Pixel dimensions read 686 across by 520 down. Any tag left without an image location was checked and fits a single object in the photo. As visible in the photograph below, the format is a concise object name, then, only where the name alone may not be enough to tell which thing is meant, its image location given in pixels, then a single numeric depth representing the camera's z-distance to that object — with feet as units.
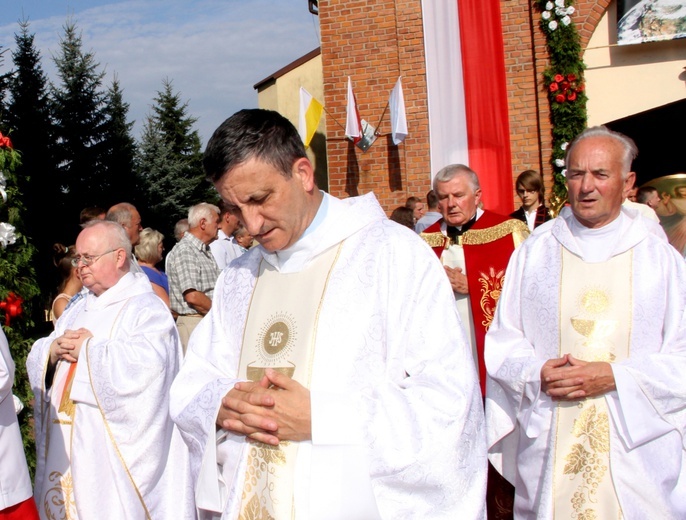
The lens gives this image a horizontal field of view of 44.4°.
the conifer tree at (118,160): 84.23
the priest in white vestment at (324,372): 7.80
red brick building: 34.09
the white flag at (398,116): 33.68
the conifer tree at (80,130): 79.61
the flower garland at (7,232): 18.86
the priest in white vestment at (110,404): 15.40
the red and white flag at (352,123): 34.19
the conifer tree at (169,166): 99.30
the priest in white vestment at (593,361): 11.78
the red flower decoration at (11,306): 18.85
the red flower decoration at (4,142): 19.24
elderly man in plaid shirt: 23.48
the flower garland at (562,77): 33.32
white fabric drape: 29.71
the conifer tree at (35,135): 68.49
